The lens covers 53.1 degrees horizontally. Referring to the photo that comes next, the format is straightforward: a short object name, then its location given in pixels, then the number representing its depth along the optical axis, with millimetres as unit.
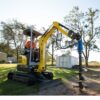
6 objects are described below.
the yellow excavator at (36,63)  4926
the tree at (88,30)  15940
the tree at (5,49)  21734
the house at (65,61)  13777
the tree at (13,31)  19987
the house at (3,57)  20436
